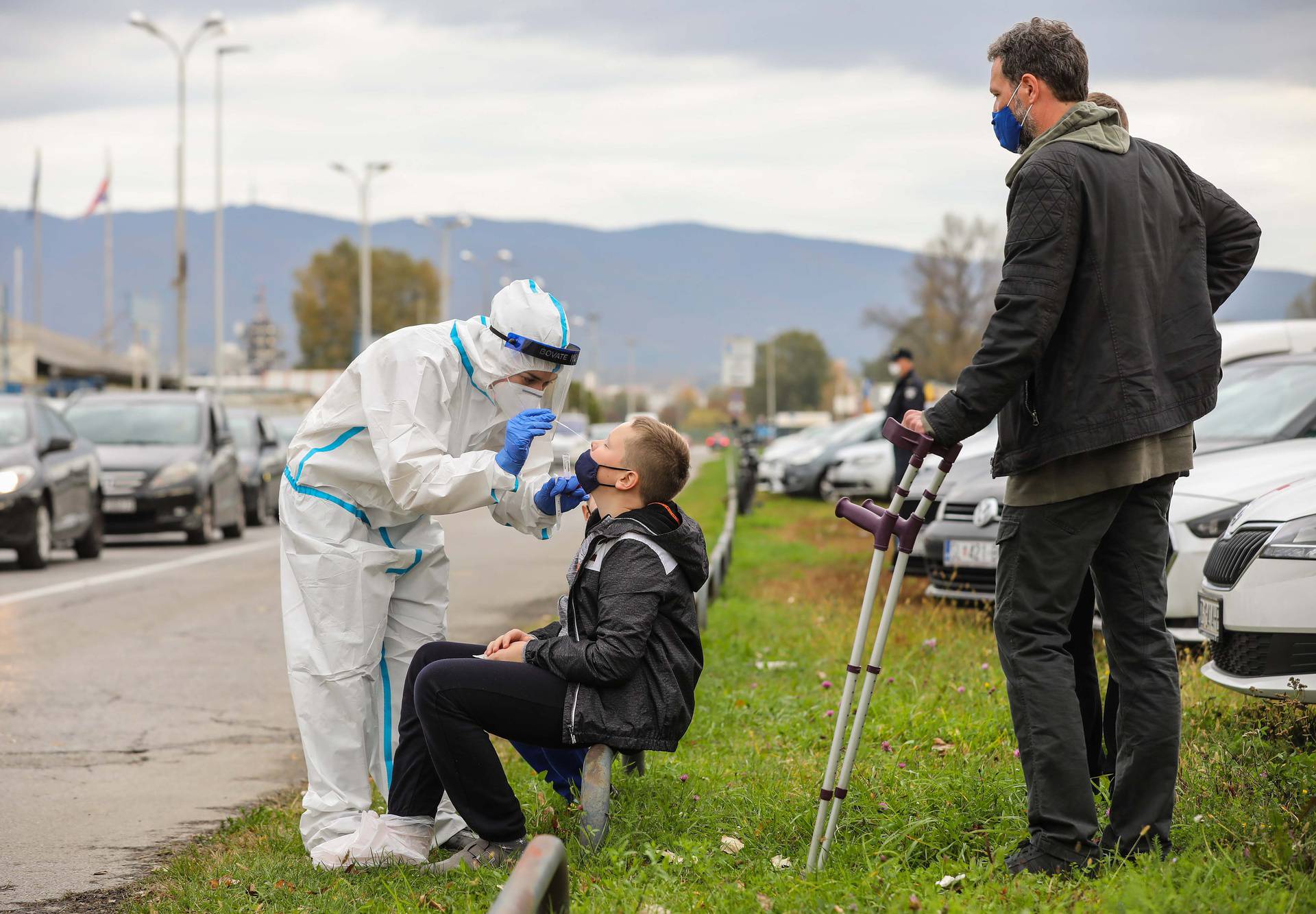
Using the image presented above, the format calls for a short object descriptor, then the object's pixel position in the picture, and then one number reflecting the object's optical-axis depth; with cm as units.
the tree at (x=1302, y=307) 9000
